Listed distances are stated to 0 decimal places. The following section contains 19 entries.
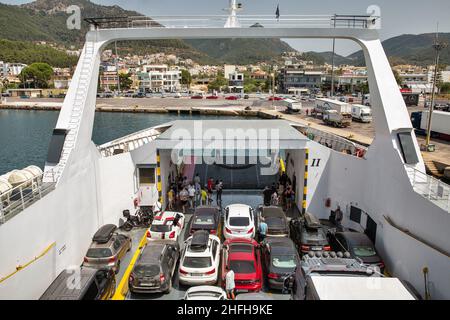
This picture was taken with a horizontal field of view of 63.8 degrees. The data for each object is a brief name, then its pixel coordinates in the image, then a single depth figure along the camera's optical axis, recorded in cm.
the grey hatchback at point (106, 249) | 1040
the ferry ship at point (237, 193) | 821
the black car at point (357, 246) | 1031
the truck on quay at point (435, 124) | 3073
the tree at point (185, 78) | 14738
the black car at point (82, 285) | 799
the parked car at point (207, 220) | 1250
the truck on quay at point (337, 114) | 4544
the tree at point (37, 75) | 13212
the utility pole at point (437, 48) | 2538
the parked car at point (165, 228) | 1198
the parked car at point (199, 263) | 961
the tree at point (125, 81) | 12900
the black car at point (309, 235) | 1135
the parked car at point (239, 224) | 1212
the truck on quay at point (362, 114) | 4944
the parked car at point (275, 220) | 1220
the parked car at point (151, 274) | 925
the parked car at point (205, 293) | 802
